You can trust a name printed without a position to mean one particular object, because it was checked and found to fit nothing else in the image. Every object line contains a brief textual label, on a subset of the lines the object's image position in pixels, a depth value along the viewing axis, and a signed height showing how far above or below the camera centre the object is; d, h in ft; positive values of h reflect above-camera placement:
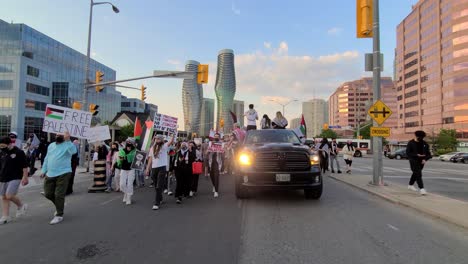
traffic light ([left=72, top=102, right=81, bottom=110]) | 63.87 +6.97
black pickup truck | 25.04 -2.19
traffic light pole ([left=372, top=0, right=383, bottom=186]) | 36.29 +7.18
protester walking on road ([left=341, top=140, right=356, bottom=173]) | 51.47 -1.72
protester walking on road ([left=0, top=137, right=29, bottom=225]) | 20.85 -2.45
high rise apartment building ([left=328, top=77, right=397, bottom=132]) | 526.57 +78.28
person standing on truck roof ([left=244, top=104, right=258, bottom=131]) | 47.96 +3.96
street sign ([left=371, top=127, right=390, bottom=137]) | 36.14 +1.40
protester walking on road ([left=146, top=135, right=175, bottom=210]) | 26.27 -1.86
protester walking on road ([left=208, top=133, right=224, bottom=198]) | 31.17 -2.27
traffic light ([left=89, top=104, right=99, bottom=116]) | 67.49 +6.87
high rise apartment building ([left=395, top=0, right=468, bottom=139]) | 274.57 +79.41
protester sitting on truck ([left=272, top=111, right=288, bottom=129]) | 43.06 +2.93
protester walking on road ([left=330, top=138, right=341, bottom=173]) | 53.72 -1.48
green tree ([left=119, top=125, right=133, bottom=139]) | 218.59 +5.99
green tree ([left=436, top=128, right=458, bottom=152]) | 204.95 +2.93
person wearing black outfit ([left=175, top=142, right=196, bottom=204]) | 28.53 -2.72
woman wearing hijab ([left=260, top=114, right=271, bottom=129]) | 47.91 +3.11
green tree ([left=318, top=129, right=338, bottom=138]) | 368.40 +11.40
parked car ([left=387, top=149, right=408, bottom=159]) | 138.04 -4.78
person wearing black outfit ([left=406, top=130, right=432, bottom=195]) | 30.81 -1.04
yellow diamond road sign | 36.65 +3.75
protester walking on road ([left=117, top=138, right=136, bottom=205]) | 27.84 -3.02
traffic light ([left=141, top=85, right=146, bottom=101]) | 79.51 +12.26
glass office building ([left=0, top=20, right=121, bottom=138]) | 189.98 +41.69
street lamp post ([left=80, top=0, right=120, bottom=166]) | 61.62 +15.62
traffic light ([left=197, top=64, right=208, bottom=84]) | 60.23 +13.15
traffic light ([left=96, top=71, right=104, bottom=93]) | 66.61 +13.06
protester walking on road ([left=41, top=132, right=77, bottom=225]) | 21.38 -2.56
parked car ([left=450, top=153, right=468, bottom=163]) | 129.29 -5.66
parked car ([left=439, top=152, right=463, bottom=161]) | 135.74 -5.60
